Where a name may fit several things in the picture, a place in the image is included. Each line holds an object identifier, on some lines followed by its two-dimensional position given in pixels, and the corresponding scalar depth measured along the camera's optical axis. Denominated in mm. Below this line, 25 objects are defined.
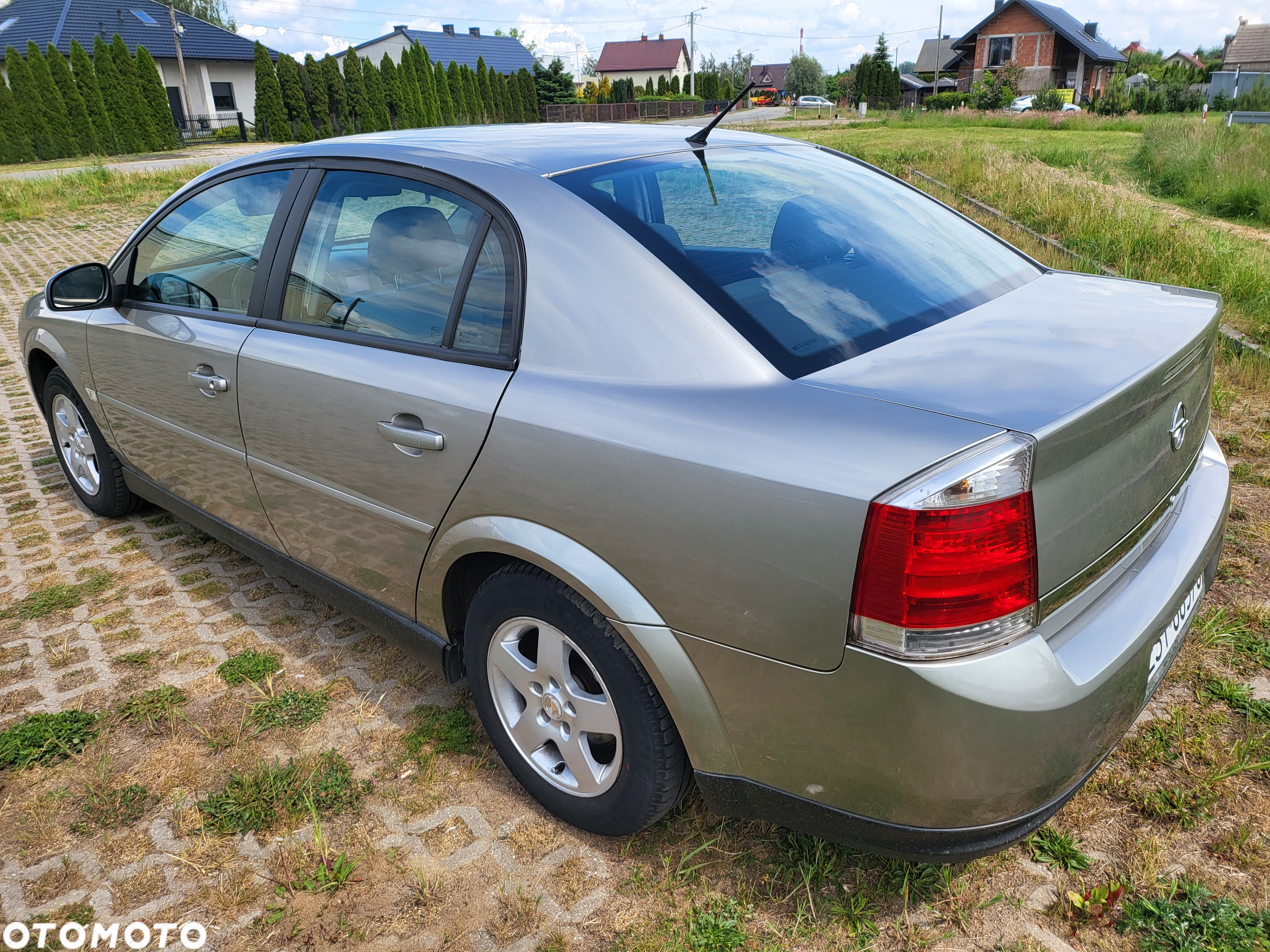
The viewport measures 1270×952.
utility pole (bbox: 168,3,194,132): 38938
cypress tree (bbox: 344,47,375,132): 38281
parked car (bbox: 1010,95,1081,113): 45938
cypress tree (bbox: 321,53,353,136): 38719
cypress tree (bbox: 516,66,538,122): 51375
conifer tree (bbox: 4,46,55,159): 29688
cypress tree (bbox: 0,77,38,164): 29328
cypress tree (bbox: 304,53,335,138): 38094
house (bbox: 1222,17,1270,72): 58938
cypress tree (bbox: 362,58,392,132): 39375
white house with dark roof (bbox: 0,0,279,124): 42344
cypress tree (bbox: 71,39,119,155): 31062
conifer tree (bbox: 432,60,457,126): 42031
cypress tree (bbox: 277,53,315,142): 36469
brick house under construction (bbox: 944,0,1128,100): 57781
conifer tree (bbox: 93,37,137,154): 31203
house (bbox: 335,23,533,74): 62250
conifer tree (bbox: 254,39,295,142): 35375
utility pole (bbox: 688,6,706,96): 69375
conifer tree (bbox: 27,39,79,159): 30141
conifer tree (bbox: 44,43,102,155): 30609
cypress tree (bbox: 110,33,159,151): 31719
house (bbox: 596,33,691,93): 95438
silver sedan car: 1599
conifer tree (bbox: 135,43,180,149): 32500
